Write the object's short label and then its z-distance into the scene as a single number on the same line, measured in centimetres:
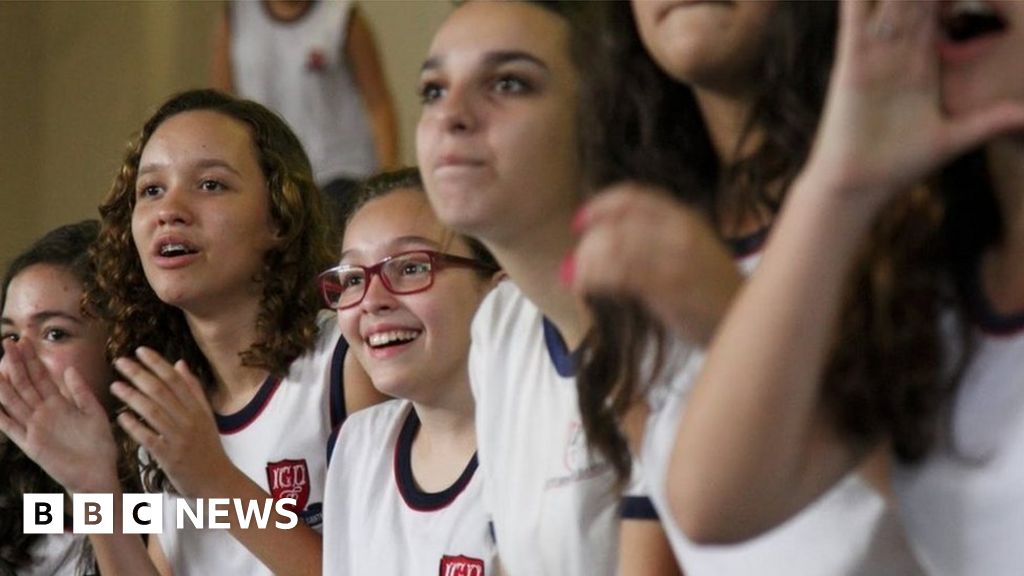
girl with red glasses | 366
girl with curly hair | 389
